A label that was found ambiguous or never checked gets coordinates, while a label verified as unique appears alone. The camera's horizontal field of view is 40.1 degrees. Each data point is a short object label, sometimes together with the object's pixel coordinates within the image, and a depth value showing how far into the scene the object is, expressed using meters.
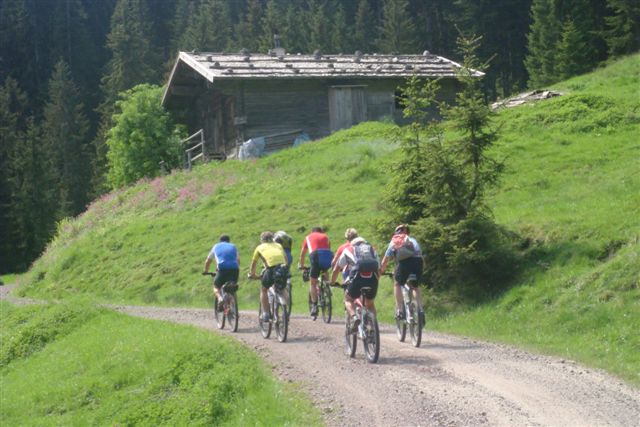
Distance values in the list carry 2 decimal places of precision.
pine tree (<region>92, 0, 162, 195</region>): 74.19
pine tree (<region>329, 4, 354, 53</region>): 76.75
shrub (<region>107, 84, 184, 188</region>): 48.53
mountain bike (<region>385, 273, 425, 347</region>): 14.34
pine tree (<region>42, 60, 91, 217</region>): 77.19
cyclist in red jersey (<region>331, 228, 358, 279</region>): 15.01
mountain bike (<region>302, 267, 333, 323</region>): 18.30
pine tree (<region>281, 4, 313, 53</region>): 80.31
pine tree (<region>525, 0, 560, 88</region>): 56.22
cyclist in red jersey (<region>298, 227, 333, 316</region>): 18.25
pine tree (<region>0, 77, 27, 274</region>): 62.88
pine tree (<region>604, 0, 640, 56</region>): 49.91
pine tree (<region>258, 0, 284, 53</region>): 79.56
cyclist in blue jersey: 17.59
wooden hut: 40.53
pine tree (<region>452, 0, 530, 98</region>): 67.00
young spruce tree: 17.94
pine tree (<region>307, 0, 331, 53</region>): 77.44
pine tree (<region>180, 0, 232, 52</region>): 86.31
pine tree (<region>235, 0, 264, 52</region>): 85.69
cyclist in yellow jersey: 15.98
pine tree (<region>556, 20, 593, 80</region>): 53.03
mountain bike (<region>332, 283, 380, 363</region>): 13.13
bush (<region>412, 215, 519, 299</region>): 17.83
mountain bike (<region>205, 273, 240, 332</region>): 17.50
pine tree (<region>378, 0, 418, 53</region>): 71.19
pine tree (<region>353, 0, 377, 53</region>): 79.12
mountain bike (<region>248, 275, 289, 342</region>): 15.74
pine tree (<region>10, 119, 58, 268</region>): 63.94
